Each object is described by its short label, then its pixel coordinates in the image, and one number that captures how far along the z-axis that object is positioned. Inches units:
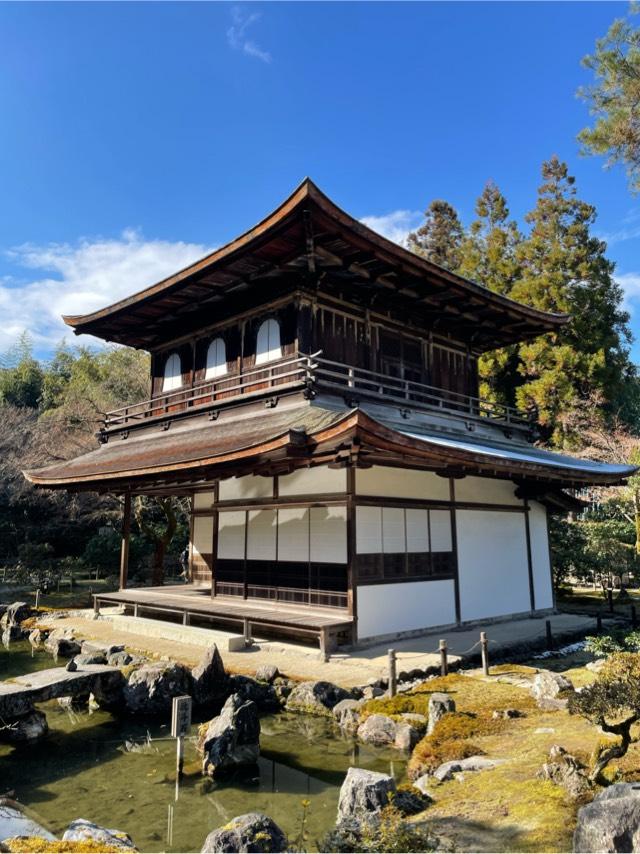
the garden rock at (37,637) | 604.9
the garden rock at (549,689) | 307.4
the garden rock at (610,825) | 141.9
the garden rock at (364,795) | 199.9
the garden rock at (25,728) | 320.2
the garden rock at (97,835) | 176.2
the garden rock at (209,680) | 368.8
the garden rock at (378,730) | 293.7
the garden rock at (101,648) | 476.3
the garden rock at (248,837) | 171.8
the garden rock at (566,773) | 192.2
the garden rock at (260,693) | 358.6
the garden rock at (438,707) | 293.9
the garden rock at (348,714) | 313.3
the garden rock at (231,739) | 269.9
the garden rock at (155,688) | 362.6
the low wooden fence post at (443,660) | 370.5
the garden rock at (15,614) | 688.4
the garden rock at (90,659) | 446.7
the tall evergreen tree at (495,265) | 1349.7
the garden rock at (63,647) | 527.2
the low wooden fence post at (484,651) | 382.0
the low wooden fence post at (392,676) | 334.0
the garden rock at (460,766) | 233.1
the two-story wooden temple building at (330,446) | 463.8
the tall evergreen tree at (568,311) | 1236.4
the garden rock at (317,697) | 339.6
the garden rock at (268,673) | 378.0
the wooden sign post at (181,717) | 280.0
